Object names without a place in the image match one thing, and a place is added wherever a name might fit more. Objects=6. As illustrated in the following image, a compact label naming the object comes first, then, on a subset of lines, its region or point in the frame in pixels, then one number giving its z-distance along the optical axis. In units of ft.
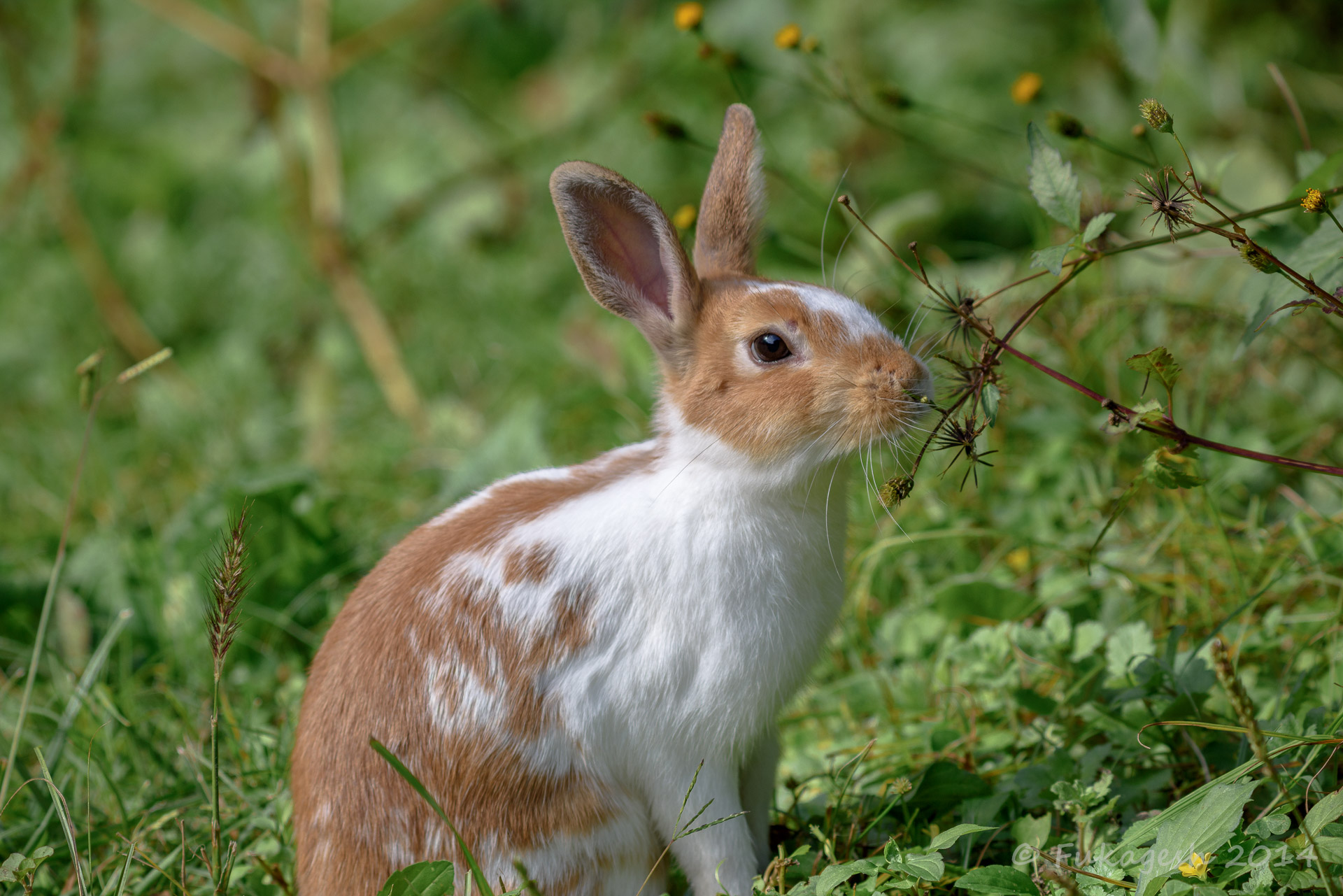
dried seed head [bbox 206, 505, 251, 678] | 14.28
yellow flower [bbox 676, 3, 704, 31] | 21.94
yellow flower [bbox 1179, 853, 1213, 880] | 13.73
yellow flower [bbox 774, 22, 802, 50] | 21.30
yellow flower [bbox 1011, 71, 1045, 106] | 21.88
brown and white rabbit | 16.46
